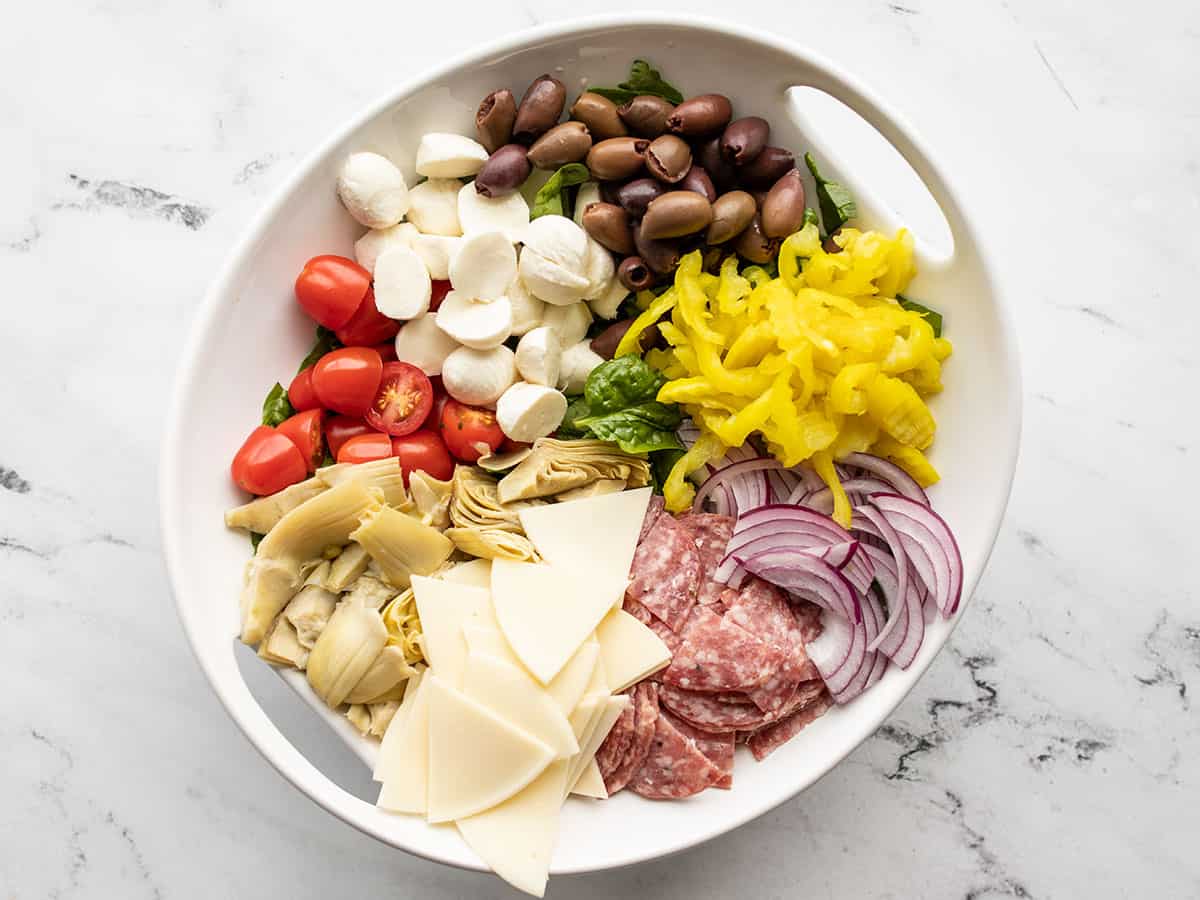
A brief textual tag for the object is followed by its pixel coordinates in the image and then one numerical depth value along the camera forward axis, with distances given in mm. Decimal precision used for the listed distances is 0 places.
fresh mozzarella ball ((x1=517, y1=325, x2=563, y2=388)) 357
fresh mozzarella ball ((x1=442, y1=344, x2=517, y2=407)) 358
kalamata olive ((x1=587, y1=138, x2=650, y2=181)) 351
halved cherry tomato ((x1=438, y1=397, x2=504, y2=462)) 366
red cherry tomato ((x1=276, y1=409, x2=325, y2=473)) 355
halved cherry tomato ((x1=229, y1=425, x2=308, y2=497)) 346
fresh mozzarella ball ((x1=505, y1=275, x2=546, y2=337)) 362
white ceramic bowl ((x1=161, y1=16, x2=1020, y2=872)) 337
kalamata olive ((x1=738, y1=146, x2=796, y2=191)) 356
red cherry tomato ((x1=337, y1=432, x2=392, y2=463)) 357
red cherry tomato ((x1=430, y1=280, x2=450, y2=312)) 370
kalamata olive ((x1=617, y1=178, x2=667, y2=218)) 352
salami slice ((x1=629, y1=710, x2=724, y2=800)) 354
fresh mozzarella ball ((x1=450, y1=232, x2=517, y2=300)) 345
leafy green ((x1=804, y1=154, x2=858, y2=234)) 357
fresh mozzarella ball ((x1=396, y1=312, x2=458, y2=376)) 363
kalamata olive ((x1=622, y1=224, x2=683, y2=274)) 354
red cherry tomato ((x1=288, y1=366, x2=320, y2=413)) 362
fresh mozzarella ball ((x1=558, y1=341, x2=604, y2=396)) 374
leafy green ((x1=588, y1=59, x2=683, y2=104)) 357
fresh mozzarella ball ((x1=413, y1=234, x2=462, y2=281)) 359
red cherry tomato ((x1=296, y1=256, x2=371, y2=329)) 346
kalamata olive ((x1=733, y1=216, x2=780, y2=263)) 364
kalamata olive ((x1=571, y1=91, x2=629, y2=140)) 353
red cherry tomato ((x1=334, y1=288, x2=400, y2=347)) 358
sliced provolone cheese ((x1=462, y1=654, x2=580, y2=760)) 339
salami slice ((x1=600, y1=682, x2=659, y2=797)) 356
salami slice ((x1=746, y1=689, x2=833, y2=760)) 367
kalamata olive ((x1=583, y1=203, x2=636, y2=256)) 355
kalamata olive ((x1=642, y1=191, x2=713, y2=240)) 341
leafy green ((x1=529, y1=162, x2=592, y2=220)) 359
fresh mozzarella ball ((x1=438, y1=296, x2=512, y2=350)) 353
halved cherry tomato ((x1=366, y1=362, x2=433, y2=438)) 365
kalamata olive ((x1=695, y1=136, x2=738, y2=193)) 358
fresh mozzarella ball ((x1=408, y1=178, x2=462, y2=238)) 363
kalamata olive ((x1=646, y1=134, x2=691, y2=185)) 348
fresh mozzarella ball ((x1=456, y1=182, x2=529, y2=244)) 359
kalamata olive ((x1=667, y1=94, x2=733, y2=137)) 349
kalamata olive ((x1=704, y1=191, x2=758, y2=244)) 352
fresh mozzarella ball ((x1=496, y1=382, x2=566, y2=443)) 353
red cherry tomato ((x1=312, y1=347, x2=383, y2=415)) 351
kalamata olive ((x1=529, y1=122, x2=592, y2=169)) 351
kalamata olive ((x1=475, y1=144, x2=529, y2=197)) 351
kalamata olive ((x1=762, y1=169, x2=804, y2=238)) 352
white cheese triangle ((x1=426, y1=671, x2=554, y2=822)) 338
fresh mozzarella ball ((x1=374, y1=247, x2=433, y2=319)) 351
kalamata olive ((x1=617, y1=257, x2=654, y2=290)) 361
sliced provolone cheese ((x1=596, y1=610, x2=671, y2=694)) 357
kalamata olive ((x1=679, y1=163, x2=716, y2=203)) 352
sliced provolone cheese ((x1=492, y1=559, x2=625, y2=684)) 343
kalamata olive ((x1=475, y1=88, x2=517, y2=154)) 348
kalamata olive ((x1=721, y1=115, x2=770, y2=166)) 349
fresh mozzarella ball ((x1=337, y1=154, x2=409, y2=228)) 343
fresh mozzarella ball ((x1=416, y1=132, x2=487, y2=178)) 348
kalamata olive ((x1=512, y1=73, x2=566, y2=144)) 350
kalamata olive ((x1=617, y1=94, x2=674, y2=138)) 353
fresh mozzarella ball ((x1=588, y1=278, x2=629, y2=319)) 373
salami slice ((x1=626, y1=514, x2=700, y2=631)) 364
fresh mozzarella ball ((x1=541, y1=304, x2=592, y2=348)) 371
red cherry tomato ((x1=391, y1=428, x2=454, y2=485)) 366
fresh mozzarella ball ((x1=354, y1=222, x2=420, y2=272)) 359
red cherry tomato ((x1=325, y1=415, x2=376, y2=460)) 366
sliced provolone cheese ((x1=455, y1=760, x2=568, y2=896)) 337
